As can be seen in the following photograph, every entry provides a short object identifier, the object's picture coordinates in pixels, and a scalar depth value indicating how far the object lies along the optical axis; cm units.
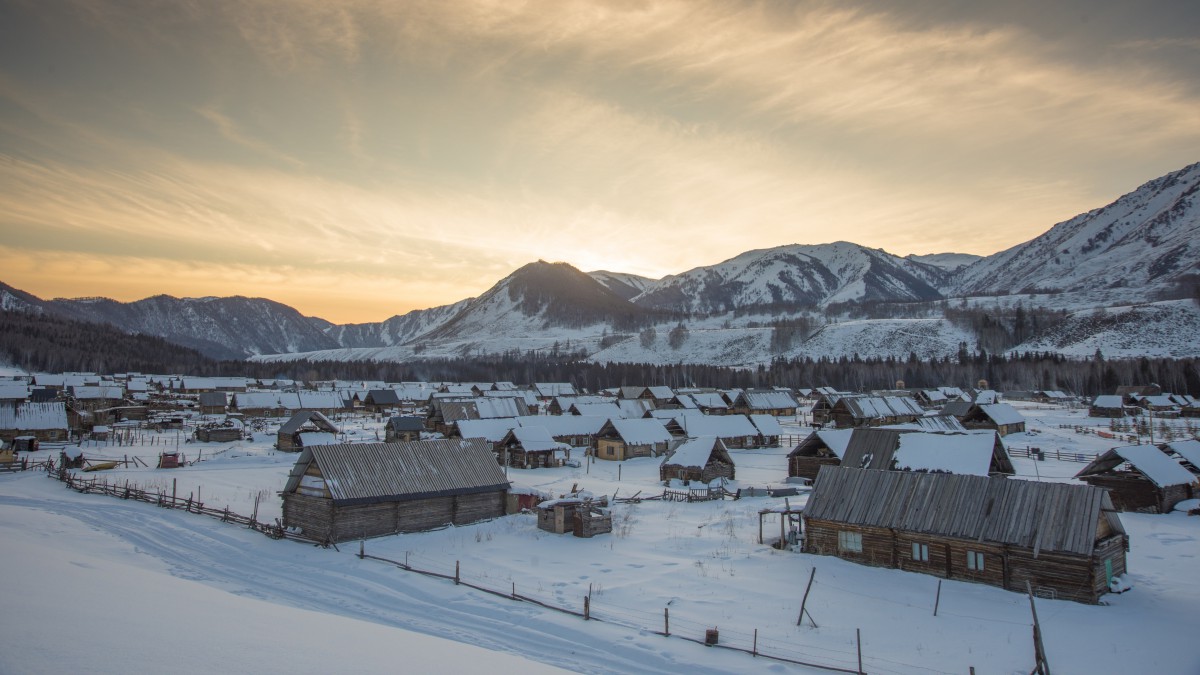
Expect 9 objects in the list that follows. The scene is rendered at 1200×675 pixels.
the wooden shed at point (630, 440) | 5922
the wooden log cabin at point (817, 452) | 4556
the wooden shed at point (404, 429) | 7012
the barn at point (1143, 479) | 3522
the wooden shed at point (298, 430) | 6338
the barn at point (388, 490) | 2897
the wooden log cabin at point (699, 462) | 4528
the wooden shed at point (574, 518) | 2972
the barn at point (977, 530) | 2194
